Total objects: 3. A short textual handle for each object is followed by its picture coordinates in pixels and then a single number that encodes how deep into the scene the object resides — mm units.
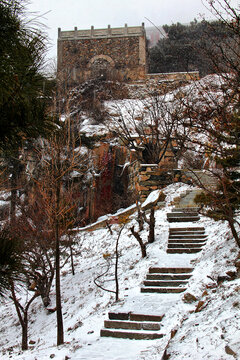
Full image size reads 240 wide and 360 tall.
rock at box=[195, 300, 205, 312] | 5157
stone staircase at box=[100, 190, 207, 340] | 5754
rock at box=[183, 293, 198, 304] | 6012
